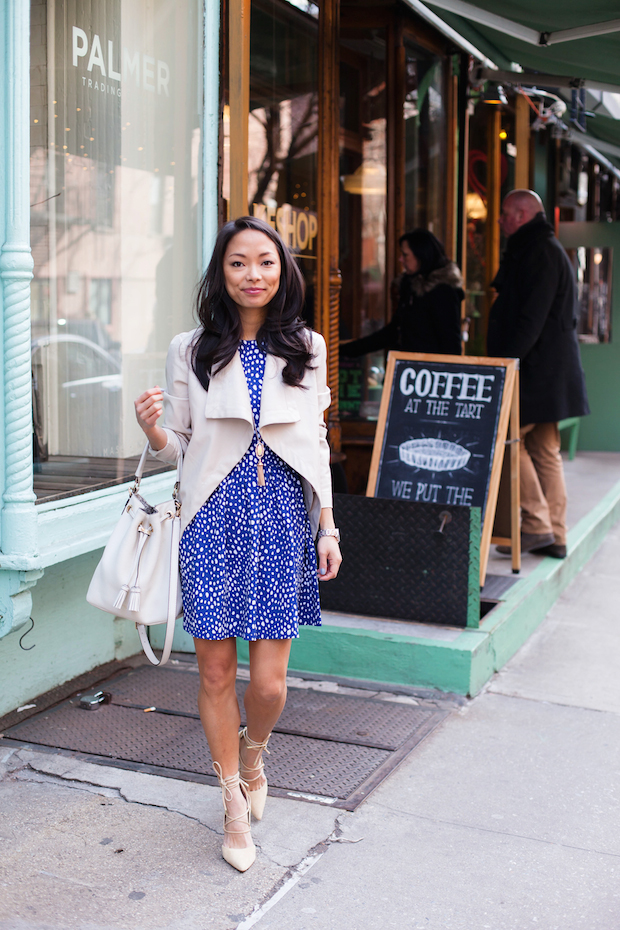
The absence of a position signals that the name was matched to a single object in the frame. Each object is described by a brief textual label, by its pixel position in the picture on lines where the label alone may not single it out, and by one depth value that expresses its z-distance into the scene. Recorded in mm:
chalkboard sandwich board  4859
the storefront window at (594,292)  10695
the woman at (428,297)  5859
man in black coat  5480
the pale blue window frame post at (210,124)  4312
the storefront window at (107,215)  3877
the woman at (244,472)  2703
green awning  4688
